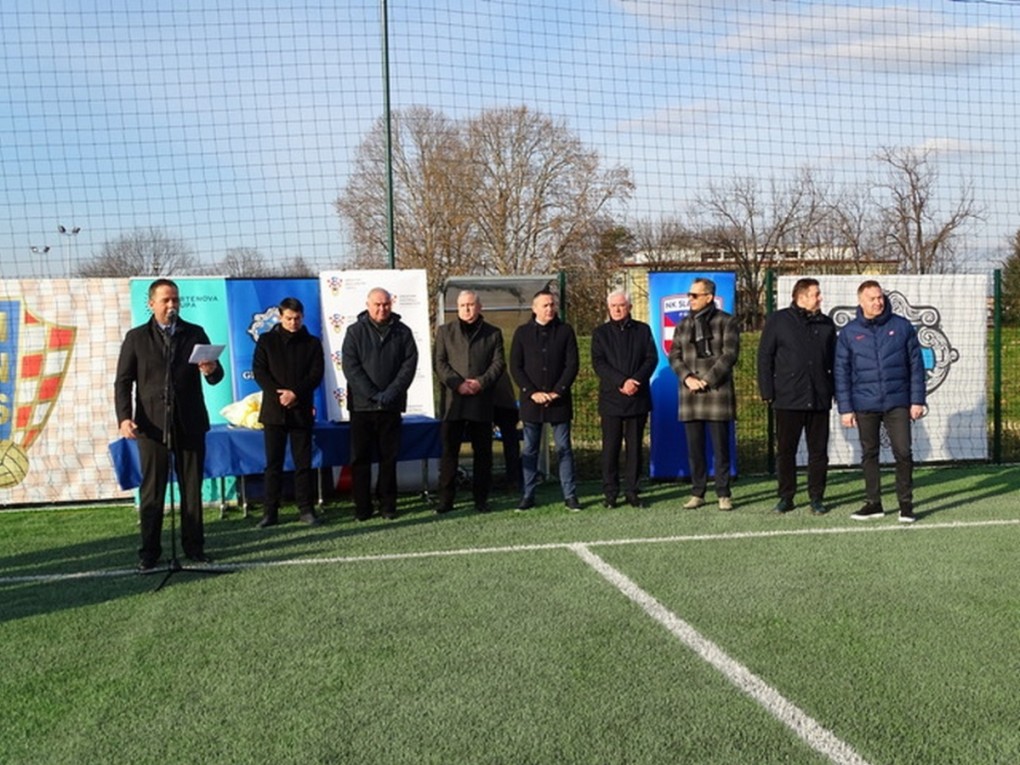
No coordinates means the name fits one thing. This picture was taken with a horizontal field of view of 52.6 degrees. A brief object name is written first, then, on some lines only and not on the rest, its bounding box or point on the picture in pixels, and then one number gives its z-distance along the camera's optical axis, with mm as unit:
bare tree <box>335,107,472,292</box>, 11000
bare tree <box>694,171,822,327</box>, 15617
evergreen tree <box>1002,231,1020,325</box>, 12852
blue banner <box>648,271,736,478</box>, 10133
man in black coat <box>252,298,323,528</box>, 8398
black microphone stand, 6590
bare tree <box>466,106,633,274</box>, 21812
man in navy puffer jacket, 8062
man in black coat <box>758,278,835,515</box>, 8422
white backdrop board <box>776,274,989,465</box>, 11094
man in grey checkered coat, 8758
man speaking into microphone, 6742
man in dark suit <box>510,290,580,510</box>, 8805
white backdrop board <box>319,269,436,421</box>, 9734
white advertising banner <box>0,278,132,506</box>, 9469
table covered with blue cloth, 8062
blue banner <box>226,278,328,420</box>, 9516
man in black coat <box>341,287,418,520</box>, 8539
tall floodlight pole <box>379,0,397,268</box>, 10242
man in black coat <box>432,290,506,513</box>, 8727
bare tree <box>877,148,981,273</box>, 19625
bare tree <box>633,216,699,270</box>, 23094
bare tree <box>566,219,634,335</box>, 14297
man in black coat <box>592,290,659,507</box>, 8828
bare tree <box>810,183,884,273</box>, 23688
